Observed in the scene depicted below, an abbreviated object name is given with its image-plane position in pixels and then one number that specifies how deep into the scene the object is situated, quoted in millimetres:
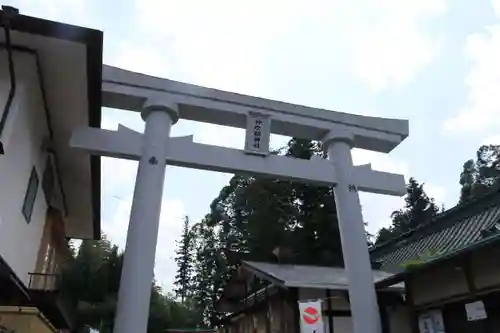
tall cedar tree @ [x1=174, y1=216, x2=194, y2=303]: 41781
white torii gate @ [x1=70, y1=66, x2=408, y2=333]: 7957
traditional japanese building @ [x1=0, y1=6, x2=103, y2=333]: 5410
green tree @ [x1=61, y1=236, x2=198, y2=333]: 14969
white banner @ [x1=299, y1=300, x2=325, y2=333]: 9617
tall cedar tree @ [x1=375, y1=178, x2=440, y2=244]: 41088
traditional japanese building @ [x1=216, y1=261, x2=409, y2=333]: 11320
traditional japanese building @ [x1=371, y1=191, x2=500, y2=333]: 7992
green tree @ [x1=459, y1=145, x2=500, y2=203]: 45844
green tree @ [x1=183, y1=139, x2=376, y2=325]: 28766
